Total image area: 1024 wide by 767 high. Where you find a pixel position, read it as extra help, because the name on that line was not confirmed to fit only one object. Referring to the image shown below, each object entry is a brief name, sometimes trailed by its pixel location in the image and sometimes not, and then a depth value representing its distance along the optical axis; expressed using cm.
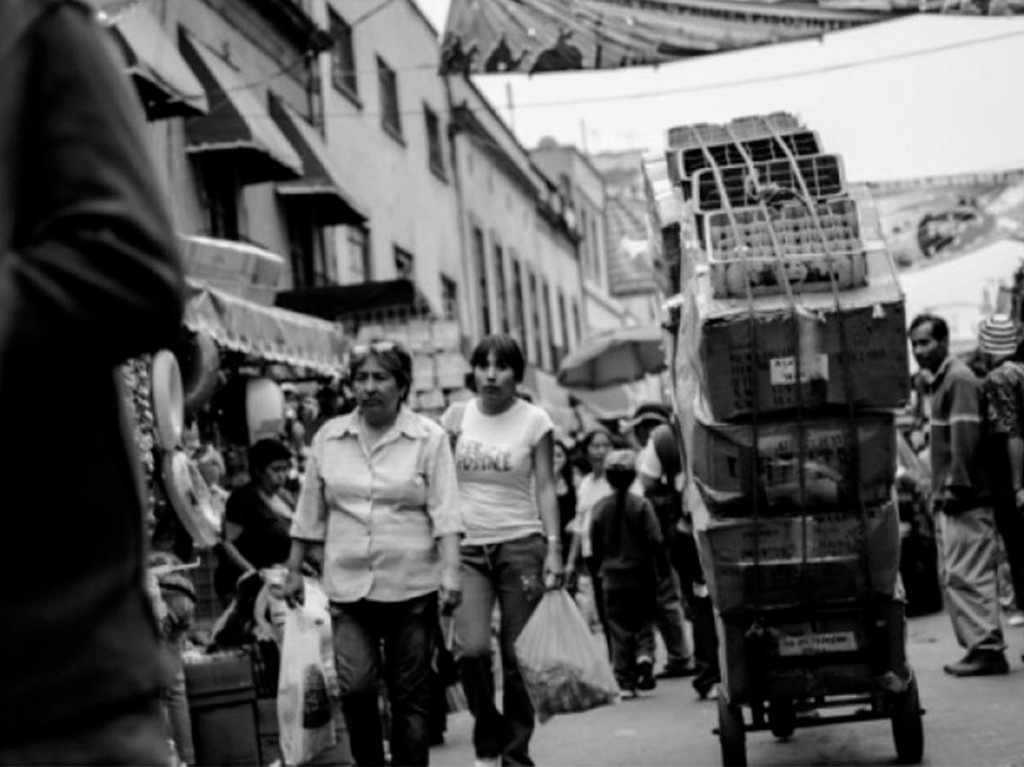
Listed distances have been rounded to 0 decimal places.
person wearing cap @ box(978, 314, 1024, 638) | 1890
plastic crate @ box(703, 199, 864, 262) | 1299
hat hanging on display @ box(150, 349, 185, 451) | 1564
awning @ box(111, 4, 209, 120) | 2423
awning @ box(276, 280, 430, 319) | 3146
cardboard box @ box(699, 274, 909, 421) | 1245
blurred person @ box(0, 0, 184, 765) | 373
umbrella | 4209
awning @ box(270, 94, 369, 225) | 3537
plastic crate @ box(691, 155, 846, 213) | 1392
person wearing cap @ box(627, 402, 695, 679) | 2355
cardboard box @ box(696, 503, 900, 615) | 1288
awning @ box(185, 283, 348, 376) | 2123
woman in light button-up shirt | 1291
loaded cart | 1249
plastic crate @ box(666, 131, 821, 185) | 1474
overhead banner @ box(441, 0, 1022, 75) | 2642
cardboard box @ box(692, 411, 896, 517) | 1262
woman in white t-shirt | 1431
